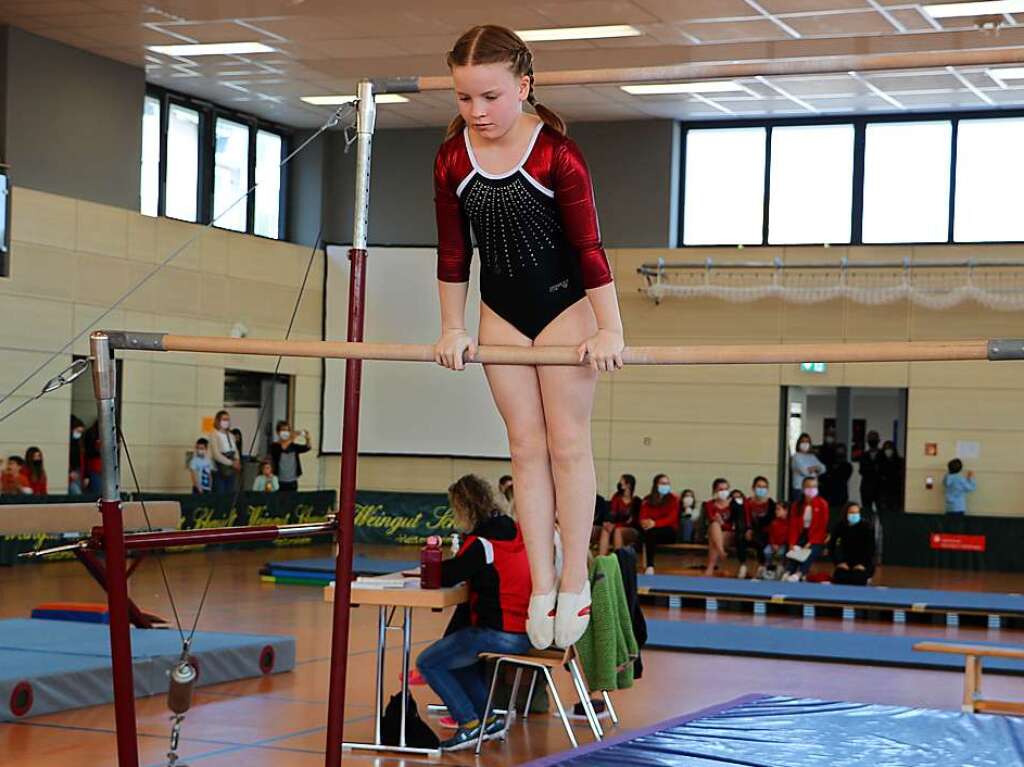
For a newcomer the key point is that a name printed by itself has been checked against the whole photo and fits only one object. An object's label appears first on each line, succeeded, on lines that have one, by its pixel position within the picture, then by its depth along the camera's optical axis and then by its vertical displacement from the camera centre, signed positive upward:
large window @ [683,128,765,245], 22.39 +3.95
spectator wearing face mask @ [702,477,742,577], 18.67 -1.29
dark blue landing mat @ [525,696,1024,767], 5.89 -1.42
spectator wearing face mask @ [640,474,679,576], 19.23 -1.25
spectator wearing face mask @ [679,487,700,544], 20.16 -1.34
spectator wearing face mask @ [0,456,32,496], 16.91 -0.98
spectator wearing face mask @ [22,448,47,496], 17.53 -0.90
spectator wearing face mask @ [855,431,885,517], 21.73 -0.67
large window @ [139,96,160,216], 20.67 +3.71
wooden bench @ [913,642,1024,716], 8.79 -1.49
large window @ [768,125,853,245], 21.95 +3.94
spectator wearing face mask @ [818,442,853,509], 21.19 -0.78
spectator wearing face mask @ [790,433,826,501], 20.33 -0.46
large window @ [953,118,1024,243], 21.11 +3.96
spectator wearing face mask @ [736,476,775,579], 18.98 -1.29
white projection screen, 23.41 +0.55
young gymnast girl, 3.90 +0.41
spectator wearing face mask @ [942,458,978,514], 20.64 -0.75
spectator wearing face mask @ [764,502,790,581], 18.23 -1.46
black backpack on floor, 8.12 -1.85
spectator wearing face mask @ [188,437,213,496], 19.91 -0.90
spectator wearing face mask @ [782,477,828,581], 17.45 -1.28
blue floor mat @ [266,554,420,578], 16.72 -1.90
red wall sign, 20.31 -1.54
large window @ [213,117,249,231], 22.03 +3.88
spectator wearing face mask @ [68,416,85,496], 19.00 -0.72
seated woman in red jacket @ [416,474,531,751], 7.96 -1.05
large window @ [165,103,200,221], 21.22 +3.78
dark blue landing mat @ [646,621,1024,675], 11.63 -1.91
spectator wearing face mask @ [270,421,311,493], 21.58 -0.76
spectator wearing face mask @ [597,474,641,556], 18.86 -1.23
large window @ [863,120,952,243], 21.45 +3.96
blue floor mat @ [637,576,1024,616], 14.63 -1.79
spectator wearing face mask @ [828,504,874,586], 17.20 -1.48
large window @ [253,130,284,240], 23.27 +3.81
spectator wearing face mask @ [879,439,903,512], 21.69 -0.66
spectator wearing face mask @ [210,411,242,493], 20.45 -0.68
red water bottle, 8.09 -0.88
